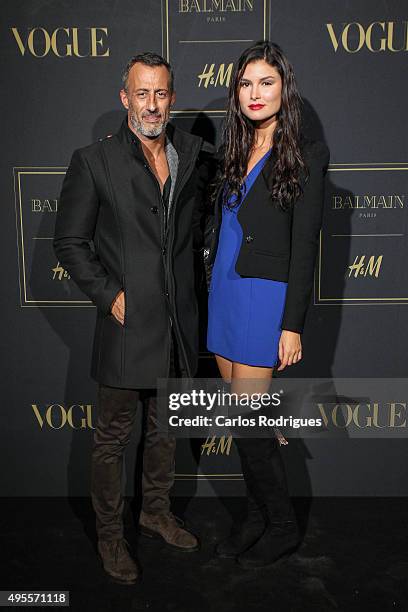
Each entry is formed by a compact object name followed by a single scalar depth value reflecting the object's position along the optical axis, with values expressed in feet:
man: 7.67
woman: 7.47
